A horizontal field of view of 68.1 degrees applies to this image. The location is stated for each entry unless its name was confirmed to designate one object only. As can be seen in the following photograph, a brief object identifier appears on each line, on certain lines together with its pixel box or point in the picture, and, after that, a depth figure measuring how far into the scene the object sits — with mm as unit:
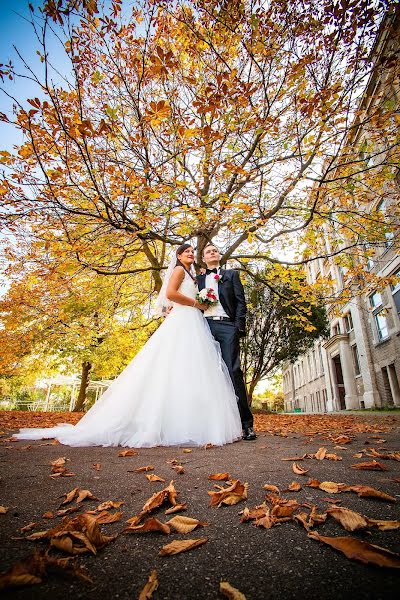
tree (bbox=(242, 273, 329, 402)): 15219
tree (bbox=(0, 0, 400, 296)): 5238
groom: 4302
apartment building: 16469
